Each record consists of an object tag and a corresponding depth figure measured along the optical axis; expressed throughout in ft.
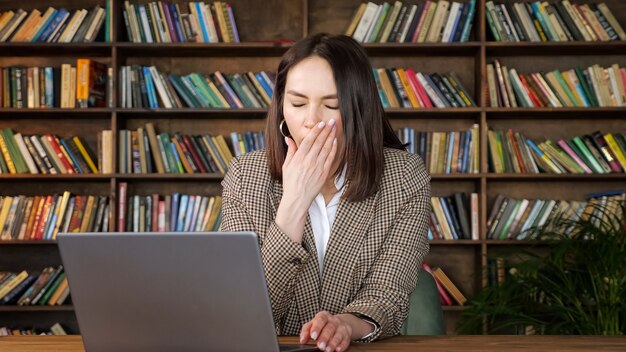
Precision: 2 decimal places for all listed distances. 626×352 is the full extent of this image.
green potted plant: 10.36
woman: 5.33
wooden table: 4.39
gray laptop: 3.38
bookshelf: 13.20
